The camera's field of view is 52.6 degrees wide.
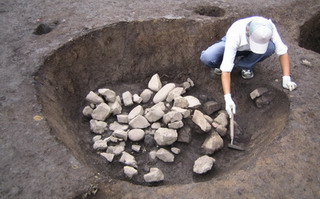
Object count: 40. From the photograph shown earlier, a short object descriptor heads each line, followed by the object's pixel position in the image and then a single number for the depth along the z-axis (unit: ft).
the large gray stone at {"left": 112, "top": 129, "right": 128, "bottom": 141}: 11.94
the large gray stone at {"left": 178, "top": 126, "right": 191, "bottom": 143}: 11.92
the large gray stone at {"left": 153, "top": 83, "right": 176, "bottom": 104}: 13.66
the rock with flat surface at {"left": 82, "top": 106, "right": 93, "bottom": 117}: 13.04
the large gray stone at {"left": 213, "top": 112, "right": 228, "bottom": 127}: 12.43
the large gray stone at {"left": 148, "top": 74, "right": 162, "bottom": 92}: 14.24
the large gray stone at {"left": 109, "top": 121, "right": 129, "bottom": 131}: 12.60
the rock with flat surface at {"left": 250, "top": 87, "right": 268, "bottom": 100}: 12.43
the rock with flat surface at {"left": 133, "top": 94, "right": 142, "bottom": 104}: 13.76
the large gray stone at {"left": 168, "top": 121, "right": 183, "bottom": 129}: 11.93
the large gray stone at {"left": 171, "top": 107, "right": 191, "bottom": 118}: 12.30
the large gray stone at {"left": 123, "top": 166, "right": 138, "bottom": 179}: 10.69
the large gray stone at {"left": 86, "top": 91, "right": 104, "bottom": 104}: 13.46
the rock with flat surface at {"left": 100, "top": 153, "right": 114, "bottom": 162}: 11.23
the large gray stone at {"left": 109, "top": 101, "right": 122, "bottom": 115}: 13.14
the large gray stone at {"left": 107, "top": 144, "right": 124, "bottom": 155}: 11.49
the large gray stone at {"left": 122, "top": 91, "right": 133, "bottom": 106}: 13.62
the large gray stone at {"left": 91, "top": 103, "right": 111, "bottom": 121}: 12.84
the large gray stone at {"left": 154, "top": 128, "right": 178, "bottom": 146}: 11.58
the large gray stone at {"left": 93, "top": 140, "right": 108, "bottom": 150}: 11.67
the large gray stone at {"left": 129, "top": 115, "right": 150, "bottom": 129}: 12.34
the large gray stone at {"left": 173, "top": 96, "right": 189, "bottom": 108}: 12.87
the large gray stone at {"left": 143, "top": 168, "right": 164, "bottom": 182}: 10.33
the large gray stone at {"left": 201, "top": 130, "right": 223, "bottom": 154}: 11.48
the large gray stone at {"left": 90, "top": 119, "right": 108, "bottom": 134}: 12.46
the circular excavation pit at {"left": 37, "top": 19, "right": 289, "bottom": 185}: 11.02
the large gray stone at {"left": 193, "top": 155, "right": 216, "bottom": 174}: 10.68
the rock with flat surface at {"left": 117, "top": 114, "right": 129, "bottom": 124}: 12.75
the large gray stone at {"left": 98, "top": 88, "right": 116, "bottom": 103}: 13.53
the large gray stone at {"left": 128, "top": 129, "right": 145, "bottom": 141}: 12.02
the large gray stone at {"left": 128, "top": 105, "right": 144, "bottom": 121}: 12.76
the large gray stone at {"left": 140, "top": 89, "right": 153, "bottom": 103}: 13.89
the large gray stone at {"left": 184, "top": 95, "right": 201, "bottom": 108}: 13.00
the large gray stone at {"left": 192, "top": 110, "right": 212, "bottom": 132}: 12.01
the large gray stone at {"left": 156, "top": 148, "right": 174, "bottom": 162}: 11.33
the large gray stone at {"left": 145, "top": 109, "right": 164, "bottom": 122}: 12.35
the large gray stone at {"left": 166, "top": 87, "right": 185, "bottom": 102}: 13.46
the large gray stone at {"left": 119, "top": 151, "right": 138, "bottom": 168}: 11.11
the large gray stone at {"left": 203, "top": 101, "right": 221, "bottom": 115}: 13.15
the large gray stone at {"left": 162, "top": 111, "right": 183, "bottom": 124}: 11.96
